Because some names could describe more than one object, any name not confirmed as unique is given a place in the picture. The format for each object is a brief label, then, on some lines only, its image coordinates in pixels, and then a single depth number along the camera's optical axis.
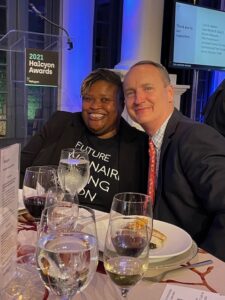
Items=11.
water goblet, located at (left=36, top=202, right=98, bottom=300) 0.62
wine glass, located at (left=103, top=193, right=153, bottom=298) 0.71
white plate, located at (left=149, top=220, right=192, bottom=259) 0.90
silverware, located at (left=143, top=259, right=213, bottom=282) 0.85
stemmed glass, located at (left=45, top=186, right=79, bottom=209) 0.92
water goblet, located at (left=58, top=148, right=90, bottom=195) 1.22
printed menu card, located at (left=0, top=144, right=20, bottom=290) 0.71
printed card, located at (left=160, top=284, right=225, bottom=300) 0.78
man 1.31
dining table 0.80
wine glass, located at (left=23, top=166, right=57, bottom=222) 1.02
